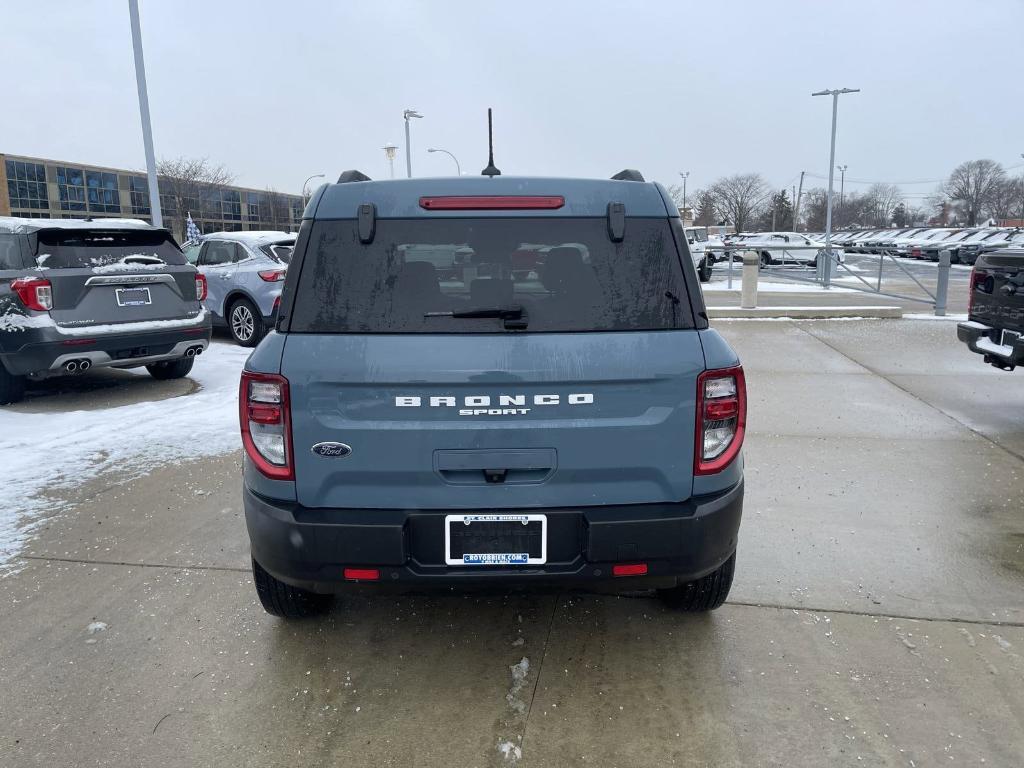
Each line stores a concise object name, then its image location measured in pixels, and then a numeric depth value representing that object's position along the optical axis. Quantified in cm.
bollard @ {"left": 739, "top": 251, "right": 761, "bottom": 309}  1470
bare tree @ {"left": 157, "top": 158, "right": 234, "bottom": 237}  4969
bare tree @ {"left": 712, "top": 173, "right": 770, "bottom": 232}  8869
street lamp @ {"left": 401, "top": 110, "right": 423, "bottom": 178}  3269
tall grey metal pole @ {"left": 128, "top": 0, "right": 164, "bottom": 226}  1423
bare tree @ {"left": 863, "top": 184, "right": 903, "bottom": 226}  10900
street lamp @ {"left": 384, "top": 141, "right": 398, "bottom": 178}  3332
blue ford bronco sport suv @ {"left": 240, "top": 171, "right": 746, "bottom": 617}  251
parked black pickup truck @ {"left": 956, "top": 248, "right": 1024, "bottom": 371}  607
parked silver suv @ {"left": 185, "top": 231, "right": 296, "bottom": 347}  1070
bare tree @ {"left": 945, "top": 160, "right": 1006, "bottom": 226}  9362
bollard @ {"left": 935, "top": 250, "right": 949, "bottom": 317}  1416
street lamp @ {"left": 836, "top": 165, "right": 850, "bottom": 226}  10338
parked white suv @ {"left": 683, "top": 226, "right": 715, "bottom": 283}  3008
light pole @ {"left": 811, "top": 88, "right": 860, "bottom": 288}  2077
